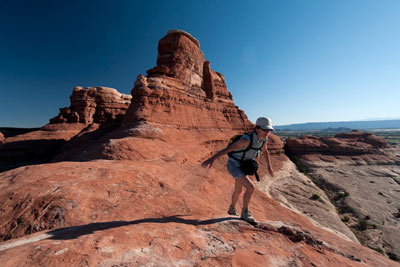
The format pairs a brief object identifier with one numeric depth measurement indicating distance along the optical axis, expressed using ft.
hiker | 10.66
